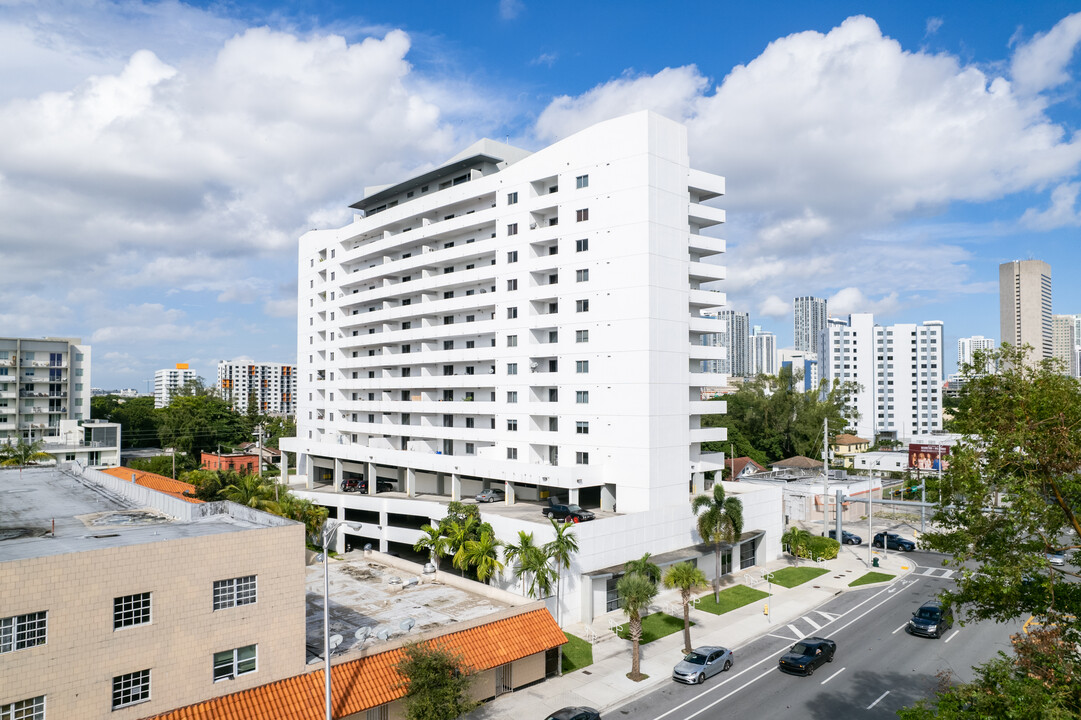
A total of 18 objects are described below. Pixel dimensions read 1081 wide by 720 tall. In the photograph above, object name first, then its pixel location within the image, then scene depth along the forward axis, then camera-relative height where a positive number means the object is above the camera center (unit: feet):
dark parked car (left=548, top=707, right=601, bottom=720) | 96.68 -49.85
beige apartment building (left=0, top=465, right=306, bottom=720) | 69.82 -27.54
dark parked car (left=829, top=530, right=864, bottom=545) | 233.76 -58.36
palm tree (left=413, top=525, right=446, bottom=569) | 159.74 -40.78
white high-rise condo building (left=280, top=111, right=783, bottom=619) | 176.76 +9.36
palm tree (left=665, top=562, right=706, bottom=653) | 128.98 -40.01
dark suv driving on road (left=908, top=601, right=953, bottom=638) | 137.28 -52.26
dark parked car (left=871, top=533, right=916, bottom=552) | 224.41 -57.75
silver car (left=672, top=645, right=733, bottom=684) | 116.67 -52.25
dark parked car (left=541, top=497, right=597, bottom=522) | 164.66 -34.86
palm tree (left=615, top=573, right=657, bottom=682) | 115.65 -39.02
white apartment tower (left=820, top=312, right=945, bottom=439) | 550.77 +0.70
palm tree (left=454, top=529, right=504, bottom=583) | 151.64 -41.65
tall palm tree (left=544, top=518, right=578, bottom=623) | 139.54 -36.48
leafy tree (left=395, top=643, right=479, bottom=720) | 86.53 -41.75
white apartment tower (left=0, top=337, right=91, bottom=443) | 376.27 -3.70
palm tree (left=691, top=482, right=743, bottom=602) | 165.07 -36.72
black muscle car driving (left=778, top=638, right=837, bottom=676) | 118.83 -51.66
